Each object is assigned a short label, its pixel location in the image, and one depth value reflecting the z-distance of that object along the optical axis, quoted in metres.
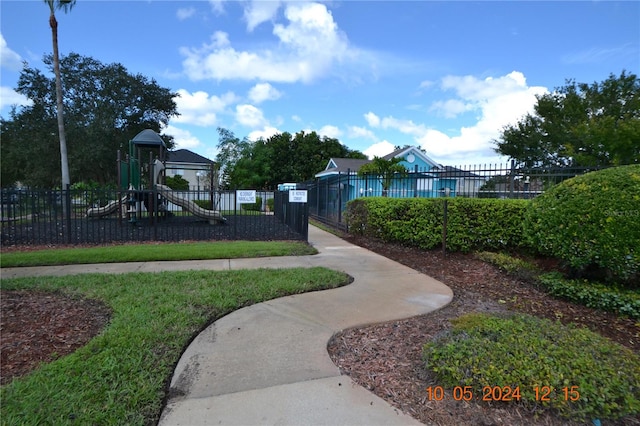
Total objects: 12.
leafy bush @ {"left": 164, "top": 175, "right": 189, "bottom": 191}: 26.09
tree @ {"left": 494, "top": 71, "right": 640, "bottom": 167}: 17.41
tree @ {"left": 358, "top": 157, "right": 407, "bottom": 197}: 11.72
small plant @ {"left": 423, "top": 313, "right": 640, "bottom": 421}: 2.35
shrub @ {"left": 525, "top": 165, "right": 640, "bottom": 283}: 4.27
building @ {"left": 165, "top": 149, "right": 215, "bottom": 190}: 33.06
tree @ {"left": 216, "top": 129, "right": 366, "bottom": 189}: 37.91
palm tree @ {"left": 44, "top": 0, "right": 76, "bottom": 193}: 15.34
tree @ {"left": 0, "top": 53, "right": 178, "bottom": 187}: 24.05
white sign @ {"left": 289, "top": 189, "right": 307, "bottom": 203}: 9.52
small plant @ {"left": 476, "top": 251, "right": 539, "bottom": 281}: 5.68
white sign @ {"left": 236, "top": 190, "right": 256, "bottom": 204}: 9.83
